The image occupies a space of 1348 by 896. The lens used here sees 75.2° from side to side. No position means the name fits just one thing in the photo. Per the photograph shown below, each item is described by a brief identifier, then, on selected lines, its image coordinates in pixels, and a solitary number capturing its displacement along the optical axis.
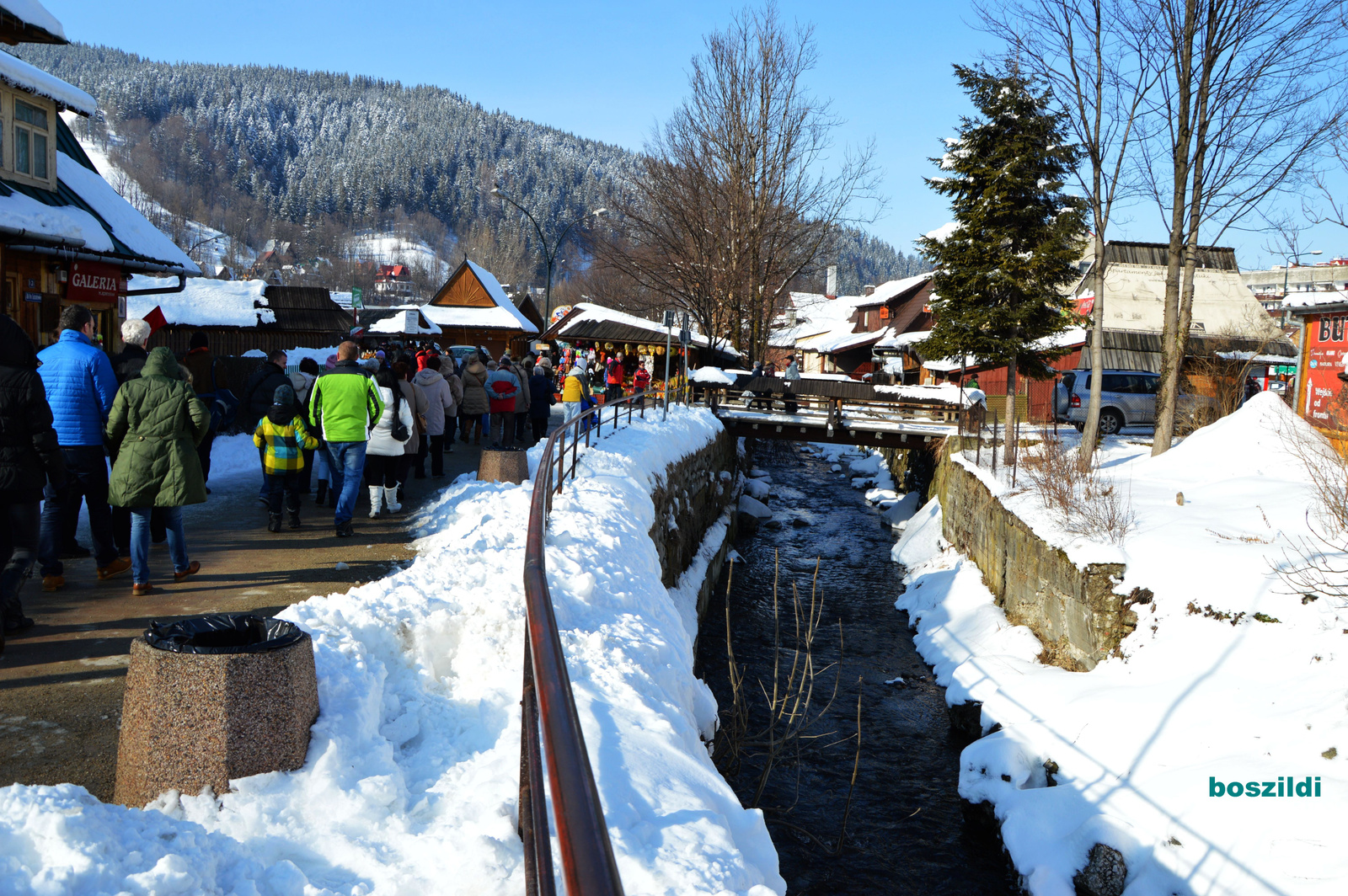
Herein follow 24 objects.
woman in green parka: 5.85
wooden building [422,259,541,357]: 43.94
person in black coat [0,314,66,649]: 4.93
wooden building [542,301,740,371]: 31.52
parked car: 25.14
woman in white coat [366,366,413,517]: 9.06
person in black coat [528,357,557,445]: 16.02
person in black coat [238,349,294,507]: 8.83
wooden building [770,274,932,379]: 46.59
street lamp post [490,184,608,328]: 25.19
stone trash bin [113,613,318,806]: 3.15
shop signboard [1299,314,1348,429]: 16.89
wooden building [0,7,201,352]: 11.17
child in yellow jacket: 8.34
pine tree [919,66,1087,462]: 23.88
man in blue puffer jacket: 6.09
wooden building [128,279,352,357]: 28.05
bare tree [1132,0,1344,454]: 15.81
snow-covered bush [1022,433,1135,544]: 11.69
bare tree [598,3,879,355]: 31.91
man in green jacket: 8.27
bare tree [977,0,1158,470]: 17.44
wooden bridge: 23.30
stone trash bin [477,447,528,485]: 10.20
